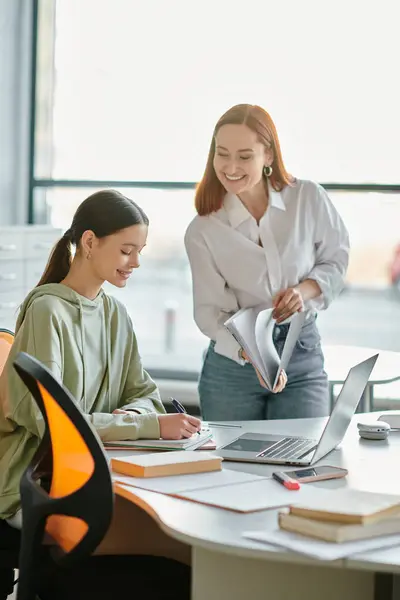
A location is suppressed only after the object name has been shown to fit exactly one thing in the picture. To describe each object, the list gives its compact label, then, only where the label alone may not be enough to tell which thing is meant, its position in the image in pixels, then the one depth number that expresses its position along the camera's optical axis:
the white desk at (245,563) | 1.97
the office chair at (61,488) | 2.01
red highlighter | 2.28
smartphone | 2.36
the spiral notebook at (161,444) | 2.56
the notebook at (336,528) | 1.99
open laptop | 2.49
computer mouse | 2.76
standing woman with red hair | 3.05
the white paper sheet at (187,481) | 2.28
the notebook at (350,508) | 2.01
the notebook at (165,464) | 2.36
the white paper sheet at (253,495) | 2.17
